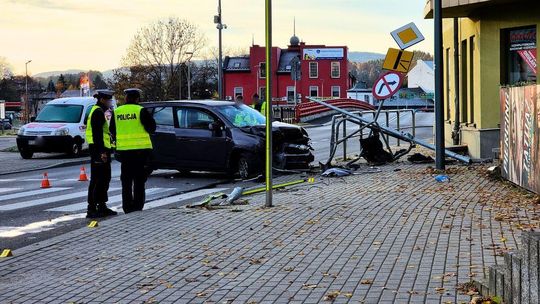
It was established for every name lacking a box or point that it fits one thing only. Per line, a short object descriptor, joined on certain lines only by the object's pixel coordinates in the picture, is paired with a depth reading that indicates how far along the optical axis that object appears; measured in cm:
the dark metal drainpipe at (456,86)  2348
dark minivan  1711
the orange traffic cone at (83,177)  1820
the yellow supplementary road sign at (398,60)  1753
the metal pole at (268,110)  1154
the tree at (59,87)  19165
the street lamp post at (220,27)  4209
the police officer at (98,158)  1185
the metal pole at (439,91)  1680
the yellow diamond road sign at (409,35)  1723
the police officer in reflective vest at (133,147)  1188
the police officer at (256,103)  2352
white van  2667
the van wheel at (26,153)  2709
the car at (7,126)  8479
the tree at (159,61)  7056
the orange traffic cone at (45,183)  1672
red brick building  10306
